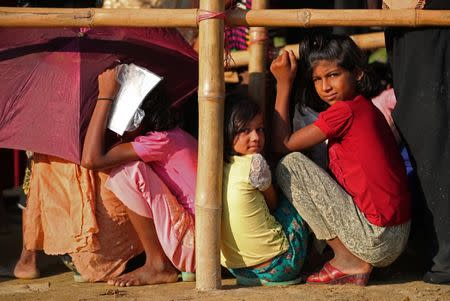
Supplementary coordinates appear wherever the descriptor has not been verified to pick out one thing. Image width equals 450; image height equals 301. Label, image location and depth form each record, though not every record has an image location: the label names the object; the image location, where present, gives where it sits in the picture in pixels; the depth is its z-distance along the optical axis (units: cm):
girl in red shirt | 727
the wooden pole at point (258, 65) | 817
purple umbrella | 759
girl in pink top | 761
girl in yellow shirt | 729
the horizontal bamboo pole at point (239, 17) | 711
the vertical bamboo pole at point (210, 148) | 704
